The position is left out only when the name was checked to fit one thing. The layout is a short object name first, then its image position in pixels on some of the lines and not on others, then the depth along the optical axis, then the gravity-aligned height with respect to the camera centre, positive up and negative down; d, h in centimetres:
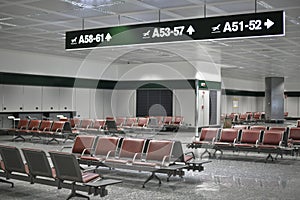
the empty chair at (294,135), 1208 -77
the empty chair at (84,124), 1691 -72
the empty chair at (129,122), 1838 -67
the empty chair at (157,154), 771 -91
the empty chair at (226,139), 1122 -87
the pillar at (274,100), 3139 +68
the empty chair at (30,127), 1548 -83
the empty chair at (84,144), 884 -81
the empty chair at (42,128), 1525 -81
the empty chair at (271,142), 1050 -90
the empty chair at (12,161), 667 -93
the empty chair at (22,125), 1602 -75
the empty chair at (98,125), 1633 -73
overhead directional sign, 710 +150
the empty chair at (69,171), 601 -96
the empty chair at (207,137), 1136 -82
